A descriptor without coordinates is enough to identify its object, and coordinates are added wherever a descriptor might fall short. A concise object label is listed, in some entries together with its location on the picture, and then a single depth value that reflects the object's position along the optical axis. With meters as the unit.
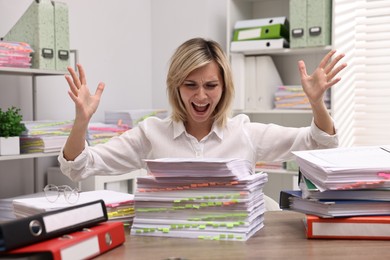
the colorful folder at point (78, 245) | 0.83
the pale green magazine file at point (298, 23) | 3.30
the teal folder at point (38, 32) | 2.77
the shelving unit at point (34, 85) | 2.60
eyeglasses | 1.30
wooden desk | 0.98
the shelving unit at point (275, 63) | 3.59
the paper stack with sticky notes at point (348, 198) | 1.12
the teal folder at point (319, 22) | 3.22
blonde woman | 1.85
